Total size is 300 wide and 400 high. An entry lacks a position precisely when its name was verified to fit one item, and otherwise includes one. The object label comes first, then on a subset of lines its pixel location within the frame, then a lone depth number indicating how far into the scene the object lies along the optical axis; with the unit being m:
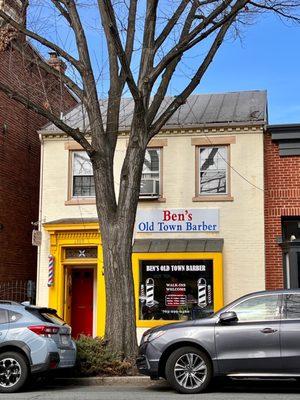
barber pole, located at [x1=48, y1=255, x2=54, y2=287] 16.19
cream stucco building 15.39
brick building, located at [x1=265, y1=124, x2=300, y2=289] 15.23
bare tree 11.59
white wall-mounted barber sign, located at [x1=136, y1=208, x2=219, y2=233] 15.60
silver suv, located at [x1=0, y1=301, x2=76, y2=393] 9.93
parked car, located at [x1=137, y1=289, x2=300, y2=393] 9.13
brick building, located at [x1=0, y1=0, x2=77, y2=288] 17.41
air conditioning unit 15.90
